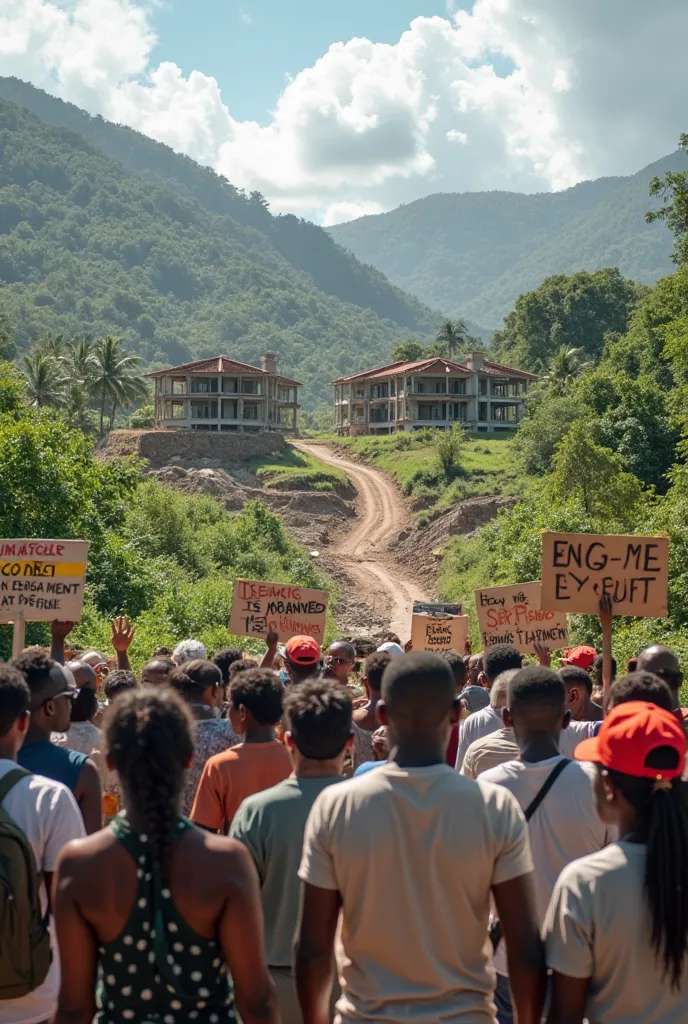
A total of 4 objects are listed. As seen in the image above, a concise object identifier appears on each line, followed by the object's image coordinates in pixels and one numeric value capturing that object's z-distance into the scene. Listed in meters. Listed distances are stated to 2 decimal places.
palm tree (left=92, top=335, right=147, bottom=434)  76.56
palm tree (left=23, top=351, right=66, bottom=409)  73.38
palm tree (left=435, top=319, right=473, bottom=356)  113.56
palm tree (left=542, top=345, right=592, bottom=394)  79.19
